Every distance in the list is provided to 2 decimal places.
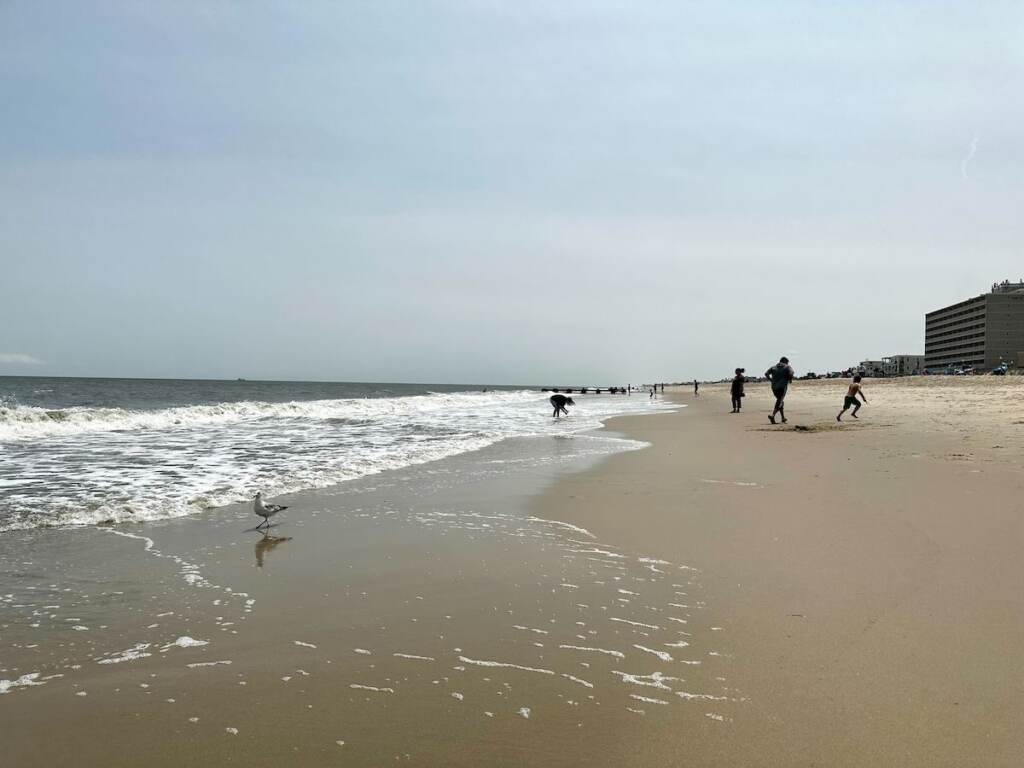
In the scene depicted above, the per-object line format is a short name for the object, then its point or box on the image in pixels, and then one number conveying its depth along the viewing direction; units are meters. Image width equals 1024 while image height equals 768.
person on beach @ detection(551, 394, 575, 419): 25.84
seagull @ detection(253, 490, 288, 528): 6.34
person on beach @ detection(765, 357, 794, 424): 19.41
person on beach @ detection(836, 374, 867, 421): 18.86
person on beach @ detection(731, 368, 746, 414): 27.57
